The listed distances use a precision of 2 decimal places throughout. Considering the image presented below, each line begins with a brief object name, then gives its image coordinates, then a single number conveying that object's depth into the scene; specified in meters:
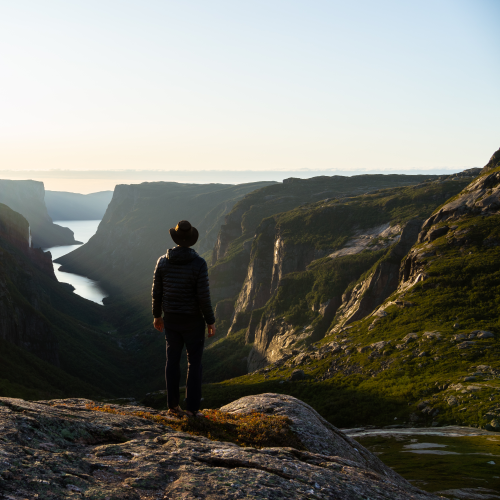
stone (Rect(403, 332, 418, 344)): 40.71
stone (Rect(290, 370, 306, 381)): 48.91
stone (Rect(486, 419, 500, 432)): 21.55
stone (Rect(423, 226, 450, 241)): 55.12
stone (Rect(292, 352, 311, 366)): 56.45
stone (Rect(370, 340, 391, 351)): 42.88
